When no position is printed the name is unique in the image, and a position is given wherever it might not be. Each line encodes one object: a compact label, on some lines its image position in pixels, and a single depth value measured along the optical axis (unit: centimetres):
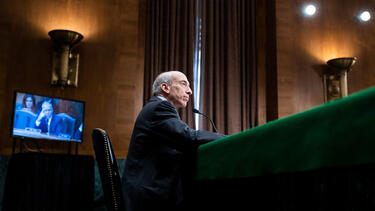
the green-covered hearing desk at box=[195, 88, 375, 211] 74
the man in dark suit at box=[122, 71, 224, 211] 165
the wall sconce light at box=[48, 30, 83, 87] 431
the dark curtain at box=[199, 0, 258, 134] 493
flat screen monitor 375
